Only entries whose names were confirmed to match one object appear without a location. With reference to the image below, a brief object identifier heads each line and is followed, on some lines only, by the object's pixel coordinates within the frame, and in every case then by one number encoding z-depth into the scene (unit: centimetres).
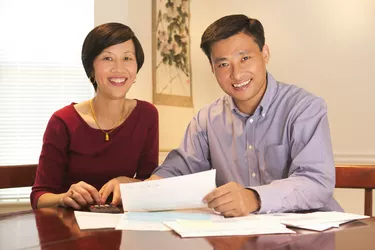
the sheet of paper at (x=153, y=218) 122
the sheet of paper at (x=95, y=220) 125
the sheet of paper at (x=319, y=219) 122
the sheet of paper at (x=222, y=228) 112
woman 211
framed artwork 345
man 163
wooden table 101
